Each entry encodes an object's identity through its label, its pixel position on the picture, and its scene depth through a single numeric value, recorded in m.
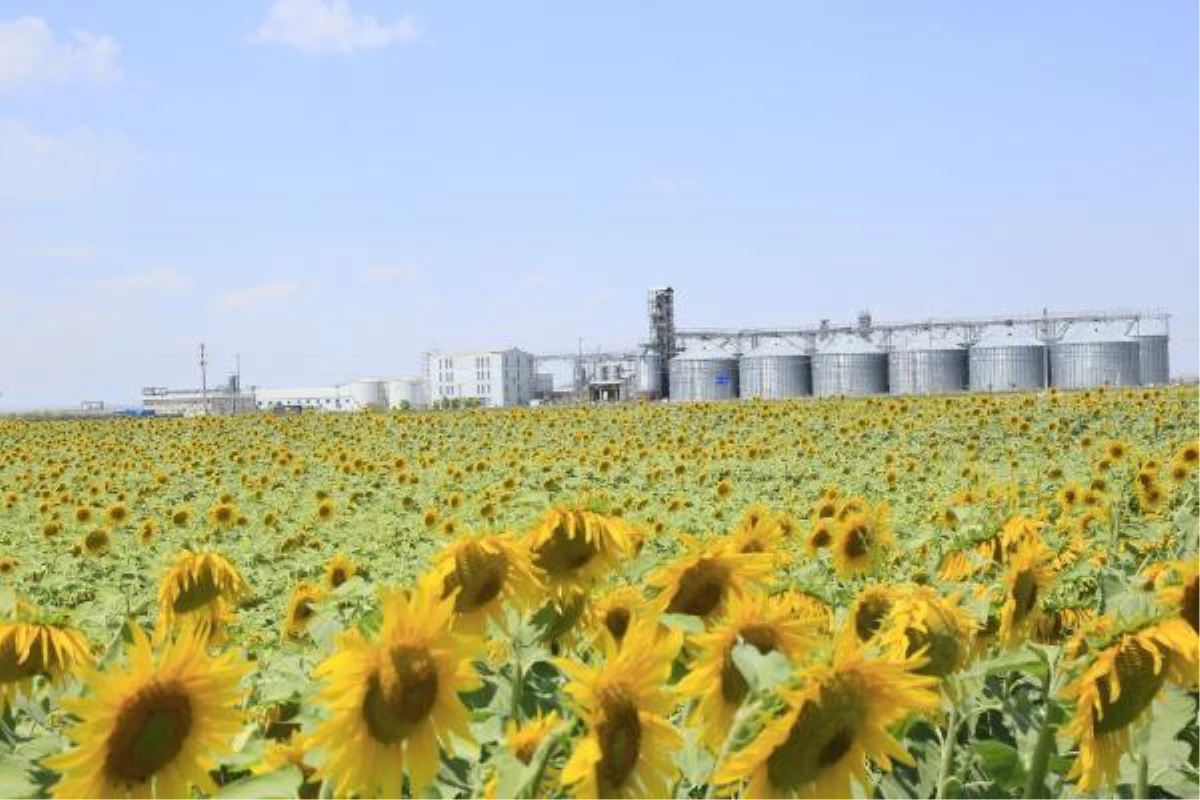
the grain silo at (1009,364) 71.19
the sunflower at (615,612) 2.10
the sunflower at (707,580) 1.96
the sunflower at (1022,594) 2.33
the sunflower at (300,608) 3.46
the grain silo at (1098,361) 68.75
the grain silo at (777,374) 74.88
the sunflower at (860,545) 3.96
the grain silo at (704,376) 75.12
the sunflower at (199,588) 2.63
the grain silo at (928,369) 72.06
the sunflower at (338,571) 4.40
